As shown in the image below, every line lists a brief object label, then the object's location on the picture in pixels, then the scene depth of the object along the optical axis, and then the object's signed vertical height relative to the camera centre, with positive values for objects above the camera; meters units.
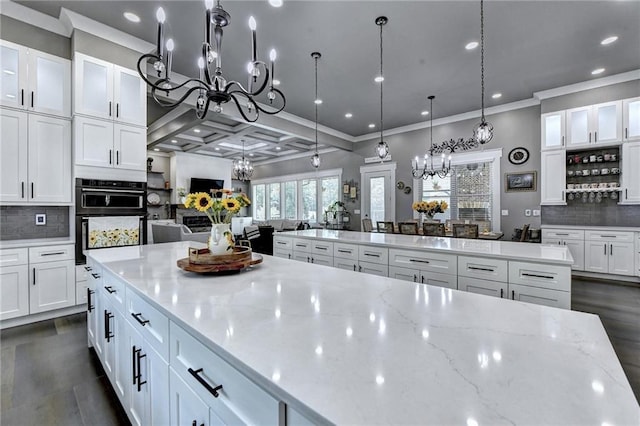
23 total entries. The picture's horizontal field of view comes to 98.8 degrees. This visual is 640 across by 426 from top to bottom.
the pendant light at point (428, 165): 5.15 +1.03
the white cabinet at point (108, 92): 3.16 +1.48
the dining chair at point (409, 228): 4.26 -0.27
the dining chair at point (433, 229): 4.04 -0.28
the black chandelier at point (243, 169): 8.20 +1.28
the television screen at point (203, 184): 9.59 +1.00
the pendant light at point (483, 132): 3.28 +0.96
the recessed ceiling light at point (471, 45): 3.59 +2.20
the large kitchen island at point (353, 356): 0.56 -0.39
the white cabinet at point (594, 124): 4.52 +1.47
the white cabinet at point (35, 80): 2.92 +1.48
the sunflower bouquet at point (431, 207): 4.95 +0.07
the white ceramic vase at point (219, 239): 1.74 -0.18
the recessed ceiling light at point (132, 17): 3.05 +2.20
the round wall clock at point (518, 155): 5.50 +1.12
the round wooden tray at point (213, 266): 1.55 -0.32
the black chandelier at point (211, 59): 1.67 +1.02
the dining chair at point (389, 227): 4.77 -0.30
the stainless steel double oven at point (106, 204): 3.21 +0.10
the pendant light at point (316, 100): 3.86 +2.21
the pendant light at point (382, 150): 4.00 +0.90
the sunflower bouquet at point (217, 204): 1.66 +0.05
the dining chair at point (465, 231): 3.59 -0.27
